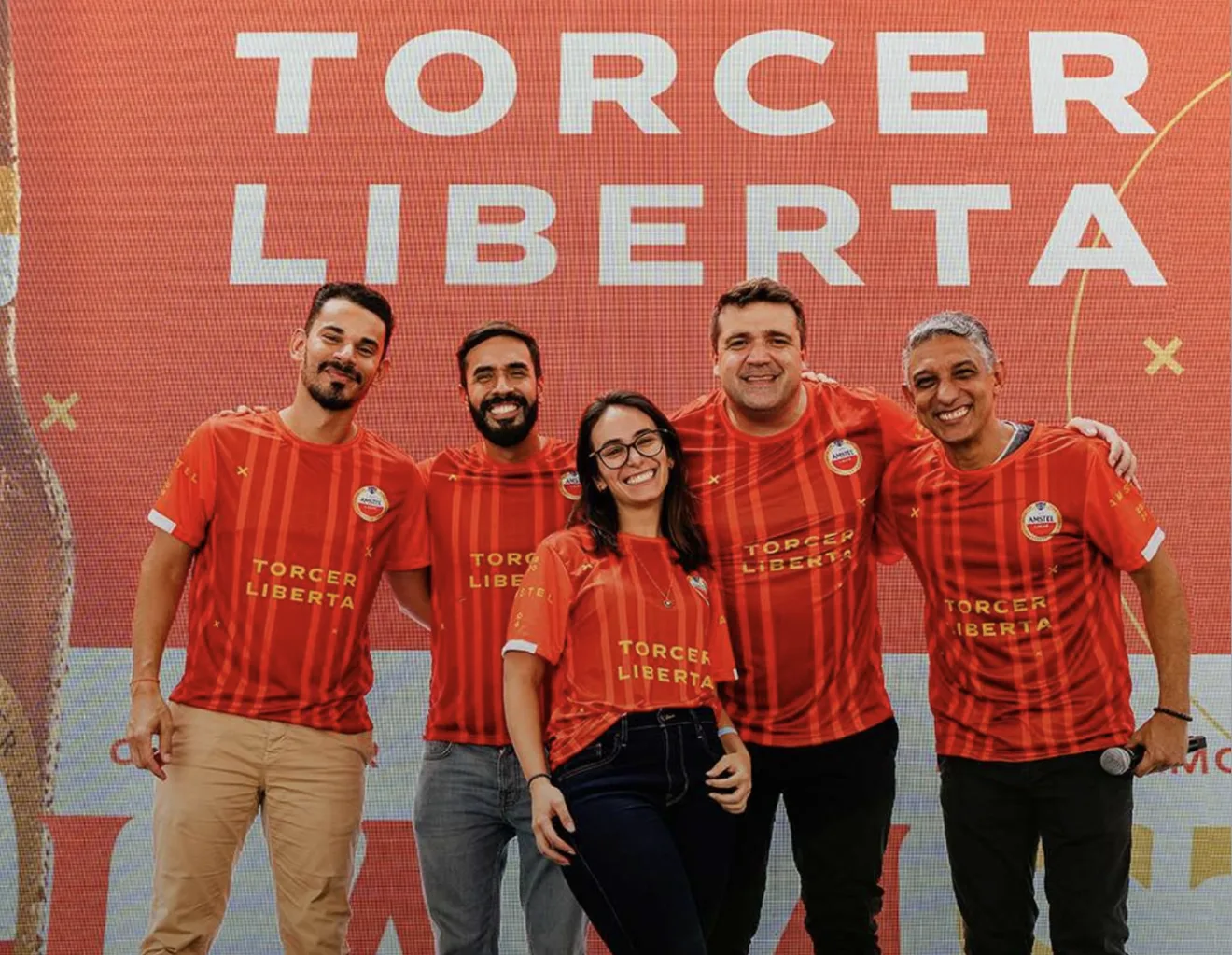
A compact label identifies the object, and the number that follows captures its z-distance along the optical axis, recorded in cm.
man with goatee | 206
